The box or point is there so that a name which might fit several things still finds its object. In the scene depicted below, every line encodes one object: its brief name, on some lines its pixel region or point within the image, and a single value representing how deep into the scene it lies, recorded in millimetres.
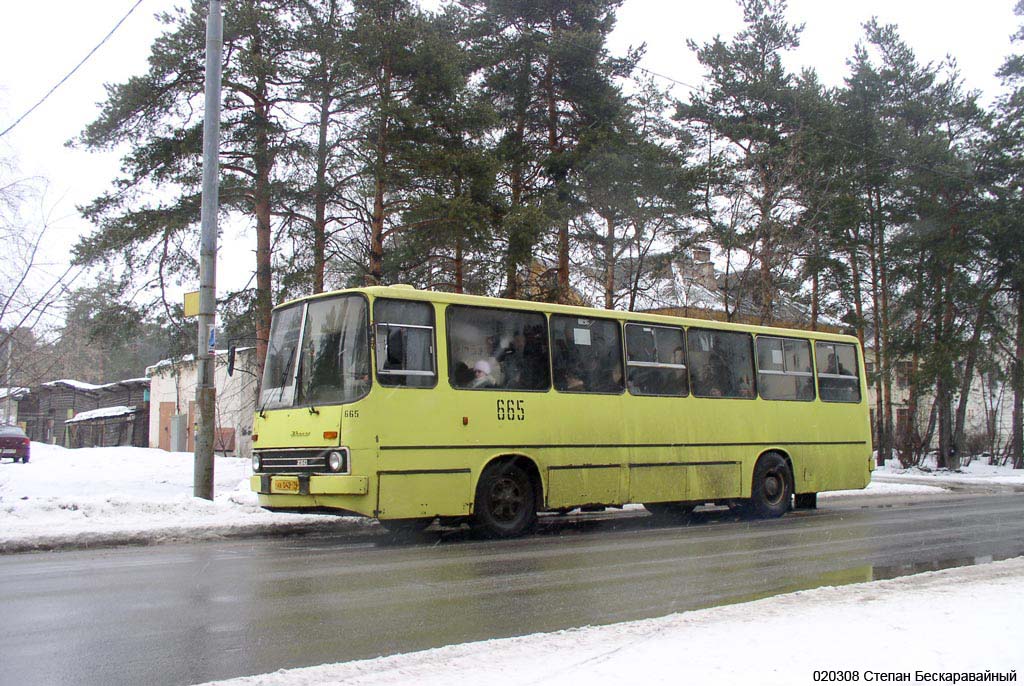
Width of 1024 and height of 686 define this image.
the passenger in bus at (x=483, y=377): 11797
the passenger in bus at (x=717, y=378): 14828
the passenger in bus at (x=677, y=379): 14219
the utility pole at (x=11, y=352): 16500
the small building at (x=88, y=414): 53072
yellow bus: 10836
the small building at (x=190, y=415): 40250
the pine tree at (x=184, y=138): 20031
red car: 35375
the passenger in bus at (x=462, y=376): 11570
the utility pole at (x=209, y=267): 14109
